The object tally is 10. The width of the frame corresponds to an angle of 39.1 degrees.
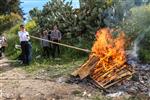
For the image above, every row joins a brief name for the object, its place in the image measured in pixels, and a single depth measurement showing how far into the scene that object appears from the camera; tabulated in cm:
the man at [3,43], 1050
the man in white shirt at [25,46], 809
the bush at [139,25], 796
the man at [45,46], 897
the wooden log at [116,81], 608
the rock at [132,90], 585
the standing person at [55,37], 893
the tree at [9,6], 1605
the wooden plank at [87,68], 636
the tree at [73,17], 940
